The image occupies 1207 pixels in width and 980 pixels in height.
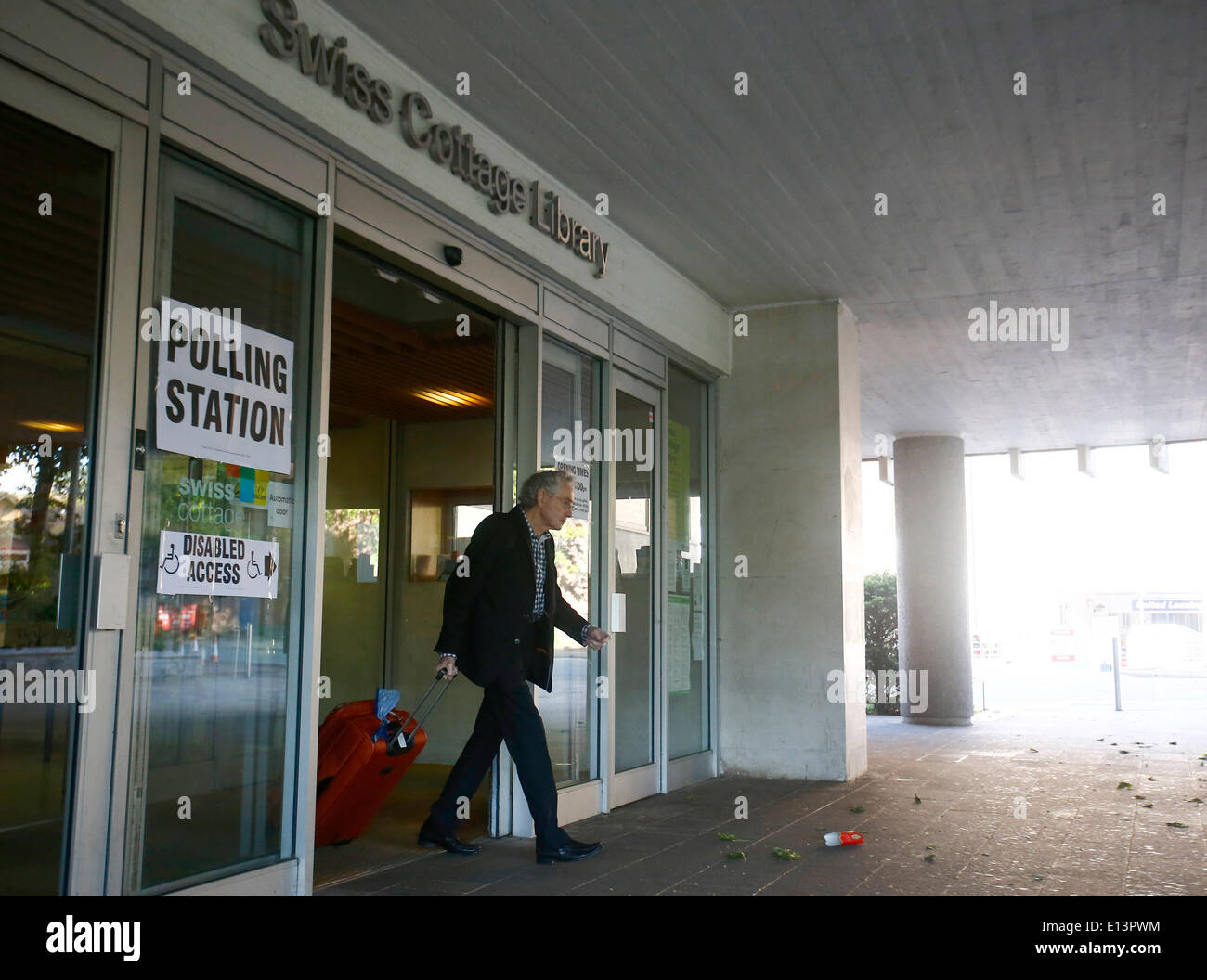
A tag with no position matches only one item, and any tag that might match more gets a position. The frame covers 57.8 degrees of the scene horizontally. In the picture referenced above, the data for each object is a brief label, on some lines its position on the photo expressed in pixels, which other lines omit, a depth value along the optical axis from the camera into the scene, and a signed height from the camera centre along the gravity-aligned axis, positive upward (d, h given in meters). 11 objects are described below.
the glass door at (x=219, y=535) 3.84 +0.24
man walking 5.16 -0.20
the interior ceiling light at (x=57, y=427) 3.51 +0.55
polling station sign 3.93 +0.78
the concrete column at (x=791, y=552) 8.59 +0.37
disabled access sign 3.91 +0.12
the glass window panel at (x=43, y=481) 3.43 +0.38
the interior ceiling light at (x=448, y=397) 9.30 +1.73
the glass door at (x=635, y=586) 7.45 +0.09
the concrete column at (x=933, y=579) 13.98 +0.26
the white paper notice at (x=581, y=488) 7.00 +0.71
